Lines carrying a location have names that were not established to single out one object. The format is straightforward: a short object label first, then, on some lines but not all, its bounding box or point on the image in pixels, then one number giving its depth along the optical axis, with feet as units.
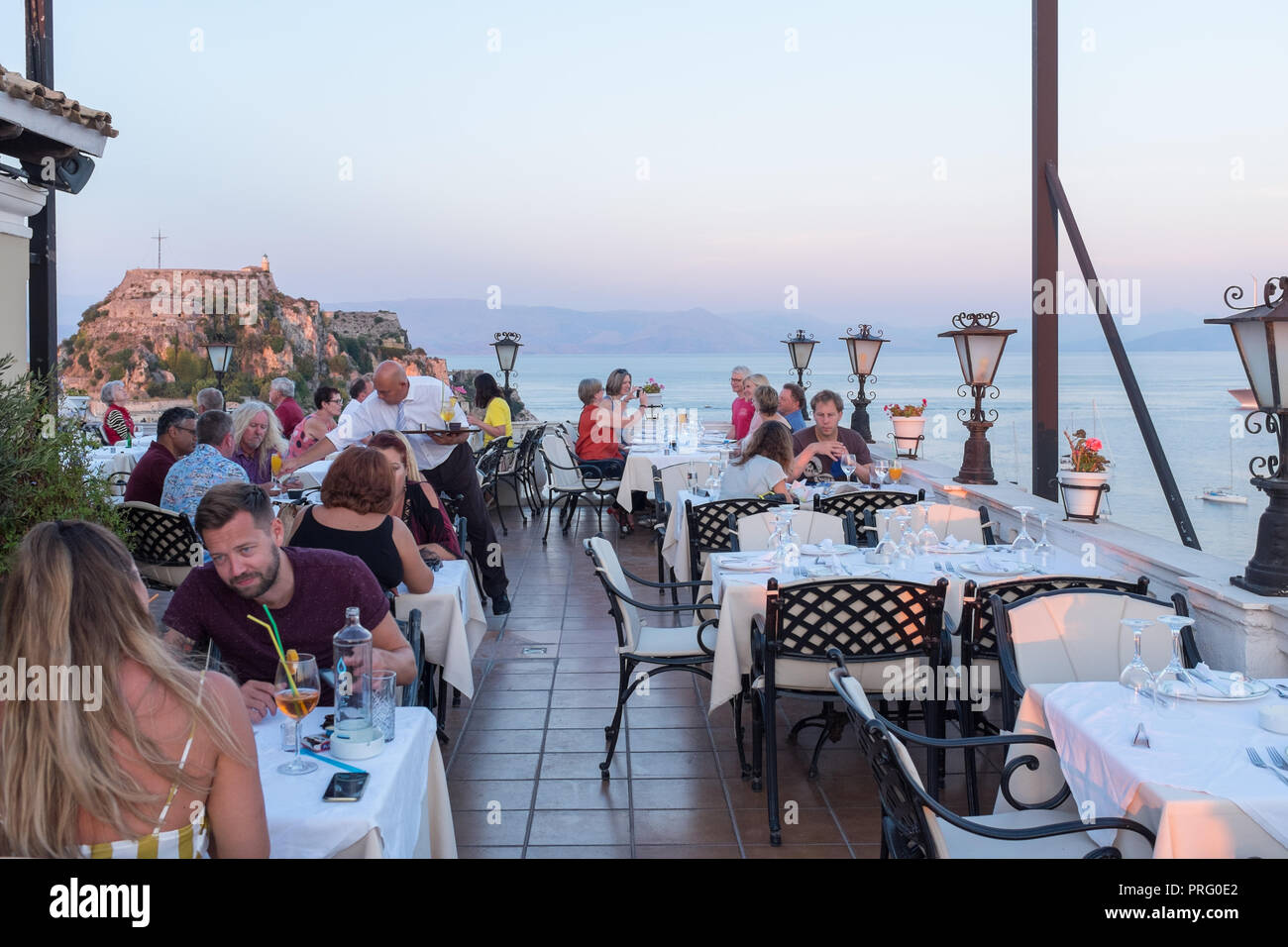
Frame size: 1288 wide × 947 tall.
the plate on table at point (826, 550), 14.75
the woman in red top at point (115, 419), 33.30
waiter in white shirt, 21.34
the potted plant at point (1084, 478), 15.62
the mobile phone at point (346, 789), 6.40
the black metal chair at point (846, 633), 11.27
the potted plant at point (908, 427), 27.96
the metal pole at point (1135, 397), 16.87
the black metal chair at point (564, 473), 31.37
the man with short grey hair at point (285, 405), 30.18
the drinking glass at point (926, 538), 14.84
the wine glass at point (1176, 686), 8.09
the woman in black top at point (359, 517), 11.76
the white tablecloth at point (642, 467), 30.45
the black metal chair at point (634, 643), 12.82
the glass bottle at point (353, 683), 7.14
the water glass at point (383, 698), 7.28
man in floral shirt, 17.21
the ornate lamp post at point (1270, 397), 10.09
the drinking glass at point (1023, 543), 14.01
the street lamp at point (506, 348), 39.42
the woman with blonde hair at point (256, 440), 20.57
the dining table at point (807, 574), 12.57
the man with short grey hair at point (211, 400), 23.66
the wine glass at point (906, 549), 14.28
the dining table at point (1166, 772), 6.53
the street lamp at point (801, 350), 36.73
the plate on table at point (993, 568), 13.12
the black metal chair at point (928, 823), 6.71
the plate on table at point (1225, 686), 8.20
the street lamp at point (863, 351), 30.66
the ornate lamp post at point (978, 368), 20.77
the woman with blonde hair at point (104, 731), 5.09
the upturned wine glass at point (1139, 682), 8.16
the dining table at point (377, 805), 6.15
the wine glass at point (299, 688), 7.04
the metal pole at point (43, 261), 25.86
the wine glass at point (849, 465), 22.97
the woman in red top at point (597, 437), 33.22
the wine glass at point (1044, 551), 13.87
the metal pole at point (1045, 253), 20.31
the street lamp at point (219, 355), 38.55
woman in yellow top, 31.60
